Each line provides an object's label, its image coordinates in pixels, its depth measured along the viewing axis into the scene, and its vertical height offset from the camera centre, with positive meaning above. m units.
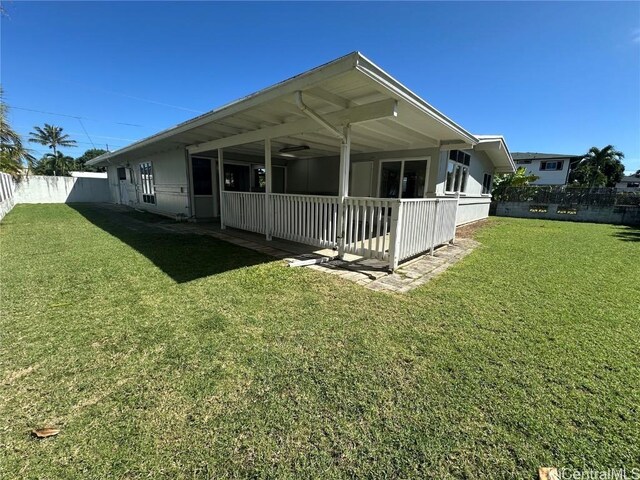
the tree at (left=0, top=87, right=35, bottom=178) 7.54 +1.06
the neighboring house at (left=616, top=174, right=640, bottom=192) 43.88 +3.47
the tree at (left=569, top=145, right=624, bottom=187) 31.20 +4.14
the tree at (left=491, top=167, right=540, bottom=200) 17.91 +1.15
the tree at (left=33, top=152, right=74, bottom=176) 36.31 +2.54
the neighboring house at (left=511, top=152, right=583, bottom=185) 32.25 +4.34
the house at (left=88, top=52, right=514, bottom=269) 4.06 +1.04
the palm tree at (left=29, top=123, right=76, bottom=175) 35.00 +6.15
